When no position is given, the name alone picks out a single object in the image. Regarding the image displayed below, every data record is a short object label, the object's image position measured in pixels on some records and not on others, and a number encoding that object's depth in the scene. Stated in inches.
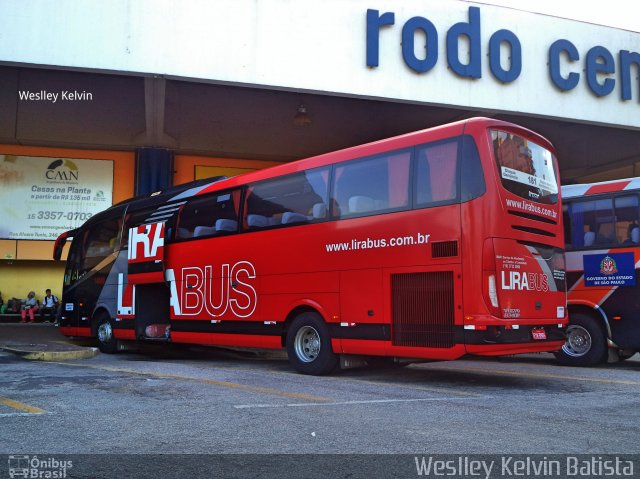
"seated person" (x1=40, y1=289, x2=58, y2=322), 935.0
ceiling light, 765.9
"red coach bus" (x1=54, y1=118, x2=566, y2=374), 311.4
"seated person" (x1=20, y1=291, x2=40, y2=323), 919.0
